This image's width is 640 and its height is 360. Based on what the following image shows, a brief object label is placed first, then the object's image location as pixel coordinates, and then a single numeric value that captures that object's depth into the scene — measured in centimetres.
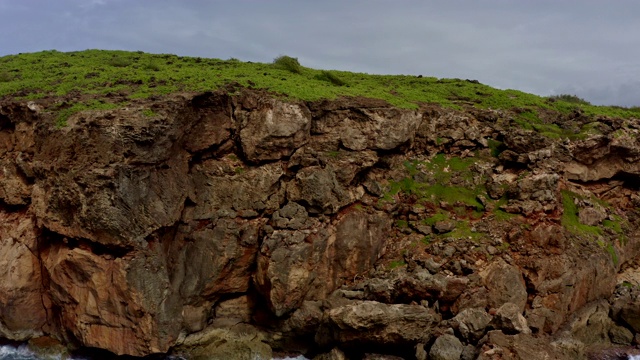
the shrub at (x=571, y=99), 3564
